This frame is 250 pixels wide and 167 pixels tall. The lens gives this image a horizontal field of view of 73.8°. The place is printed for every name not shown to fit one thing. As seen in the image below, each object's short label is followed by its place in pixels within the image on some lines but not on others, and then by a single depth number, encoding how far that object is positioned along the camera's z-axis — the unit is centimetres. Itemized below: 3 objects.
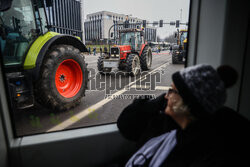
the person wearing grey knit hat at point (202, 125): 75
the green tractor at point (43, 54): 268
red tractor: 752
